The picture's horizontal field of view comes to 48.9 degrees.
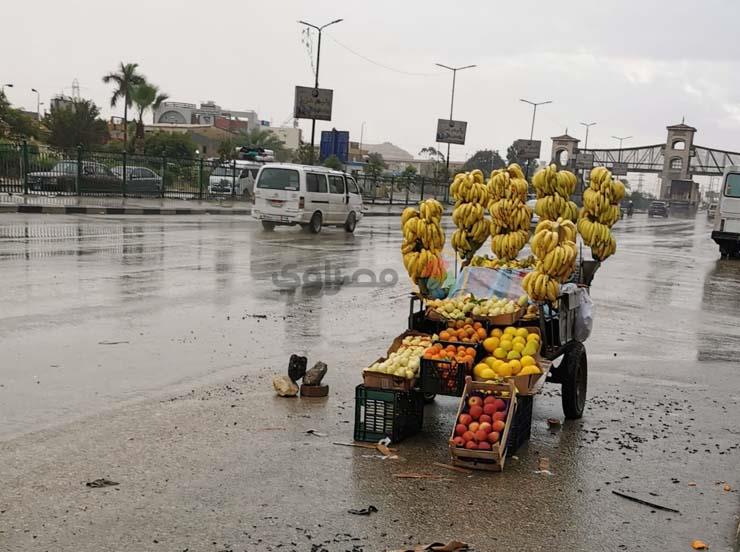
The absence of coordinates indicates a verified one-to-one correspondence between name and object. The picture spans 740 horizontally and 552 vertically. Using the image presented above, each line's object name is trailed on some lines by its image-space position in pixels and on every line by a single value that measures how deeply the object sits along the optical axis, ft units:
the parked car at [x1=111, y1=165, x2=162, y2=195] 117.08
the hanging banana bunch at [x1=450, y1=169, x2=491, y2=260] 25.26
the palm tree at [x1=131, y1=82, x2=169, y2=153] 204.64
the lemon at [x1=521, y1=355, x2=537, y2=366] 19.16
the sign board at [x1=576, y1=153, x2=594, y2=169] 280.92
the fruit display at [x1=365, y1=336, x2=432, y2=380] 18.66
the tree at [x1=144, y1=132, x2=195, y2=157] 215.10
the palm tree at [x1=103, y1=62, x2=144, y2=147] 205.05
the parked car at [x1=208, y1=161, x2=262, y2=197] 138.31
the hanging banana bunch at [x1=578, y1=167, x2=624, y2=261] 25.16
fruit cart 21.01
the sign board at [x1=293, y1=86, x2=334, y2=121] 143.33
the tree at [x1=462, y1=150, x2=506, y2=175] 404.36
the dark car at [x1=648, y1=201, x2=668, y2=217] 265.54
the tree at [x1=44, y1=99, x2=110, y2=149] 202.49
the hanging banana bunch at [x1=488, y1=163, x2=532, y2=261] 25.29
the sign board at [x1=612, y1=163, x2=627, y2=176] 332.72
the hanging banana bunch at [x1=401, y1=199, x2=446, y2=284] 22.85
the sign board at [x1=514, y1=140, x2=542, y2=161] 251.19
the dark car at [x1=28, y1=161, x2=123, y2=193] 106.01
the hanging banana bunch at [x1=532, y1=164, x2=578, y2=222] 24.75
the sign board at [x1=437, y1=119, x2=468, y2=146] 208.54
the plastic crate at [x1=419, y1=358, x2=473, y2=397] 18.70
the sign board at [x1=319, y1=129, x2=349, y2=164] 154.87
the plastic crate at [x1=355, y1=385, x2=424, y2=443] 18.19
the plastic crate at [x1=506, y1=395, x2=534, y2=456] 17.89
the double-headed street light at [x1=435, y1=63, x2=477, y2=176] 203.73
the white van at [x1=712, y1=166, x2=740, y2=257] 85.30
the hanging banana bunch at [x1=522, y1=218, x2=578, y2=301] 20.03
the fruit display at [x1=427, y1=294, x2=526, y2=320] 21.17
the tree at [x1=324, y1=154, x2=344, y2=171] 195.11
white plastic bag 22.84
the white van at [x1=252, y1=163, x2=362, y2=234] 78.12
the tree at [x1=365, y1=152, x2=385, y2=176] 223.04
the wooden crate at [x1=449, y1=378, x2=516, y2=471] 16.85
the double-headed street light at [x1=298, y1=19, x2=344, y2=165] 140.56
